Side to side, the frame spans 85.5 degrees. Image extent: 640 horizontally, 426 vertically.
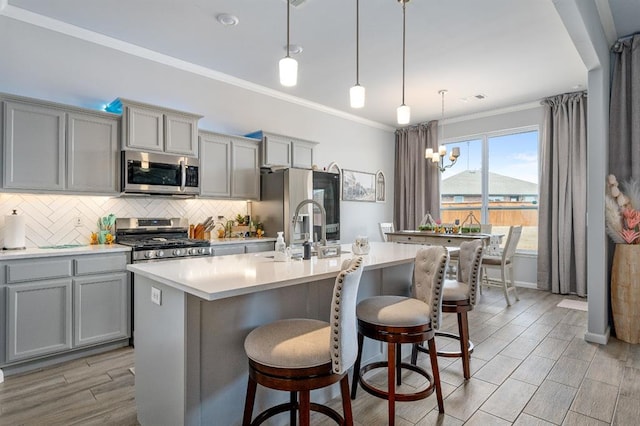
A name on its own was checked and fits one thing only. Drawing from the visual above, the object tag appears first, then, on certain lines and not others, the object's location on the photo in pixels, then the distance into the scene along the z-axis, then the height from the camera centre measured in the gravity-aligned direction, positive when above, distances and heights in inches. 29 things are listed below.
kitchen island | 64.5 -23.1
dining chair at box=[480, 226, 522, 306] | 182.4 -24.5
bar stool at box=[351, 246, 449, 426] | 77.1 -24.0
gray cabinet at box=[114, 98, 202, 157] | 134.0 +35.4
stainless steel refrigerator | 174.2 +7.8
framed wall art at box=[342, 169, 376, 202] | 248.7 +21.4
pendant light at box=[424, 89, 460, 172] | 195.2 +35.4
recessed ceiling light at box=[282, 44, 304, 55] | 148.0 +72.1
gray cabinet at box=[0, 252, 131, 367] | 103.9 -29.5
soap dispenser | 89.1 -9.8
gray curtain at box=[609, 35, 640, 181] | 138.3 +41.9
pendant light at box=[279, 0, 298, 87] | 83.9 +35.1
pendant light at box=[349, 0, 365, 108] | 95.1 +33.0
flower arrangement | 132.2 +1.1
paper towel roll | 113.8 -6.0
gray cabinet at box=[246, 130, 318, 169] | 184.4 +35.7
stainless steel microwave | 134.9 +16.8
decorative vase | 129.6 -29.8
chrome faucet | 90.4 -2.5
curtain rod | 143.8 +72.4
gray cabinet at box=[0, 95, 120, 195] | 113.0 +23.0
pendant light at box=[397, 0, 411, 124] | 107.0 +31.7
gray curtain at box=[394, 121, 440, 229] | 263.9 +28.7
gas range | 131.5 -10.8
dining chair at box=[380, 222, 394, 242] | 246.5 -9.8
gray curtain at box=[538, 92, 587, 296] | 200.2 +11.0
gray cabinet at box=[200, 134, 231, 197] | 161.8 +23.2
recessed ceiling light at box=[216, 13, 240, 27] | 126.2 +72.5
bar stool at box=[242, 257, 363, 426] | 57.6 -24.1
